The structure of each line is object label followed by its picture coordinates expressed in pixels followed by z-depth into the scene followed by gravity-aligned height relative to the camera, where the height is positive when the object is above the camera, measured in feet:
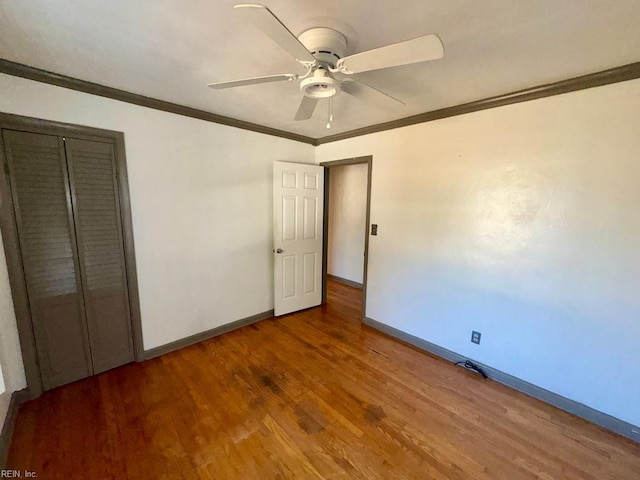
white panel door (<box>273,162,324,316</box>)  10.55 -1.33
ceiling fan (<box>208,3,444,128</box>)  3.28 +2.21
